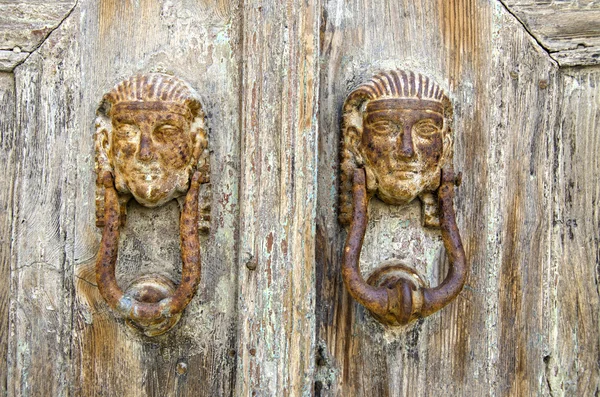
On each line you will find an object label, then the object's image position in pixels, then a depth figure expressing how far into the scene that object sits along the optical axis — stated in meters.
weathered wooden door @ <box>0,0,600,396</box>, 1.02
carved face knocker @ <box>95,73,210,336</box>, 0.92
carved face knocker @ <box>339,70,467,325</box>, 0.91
